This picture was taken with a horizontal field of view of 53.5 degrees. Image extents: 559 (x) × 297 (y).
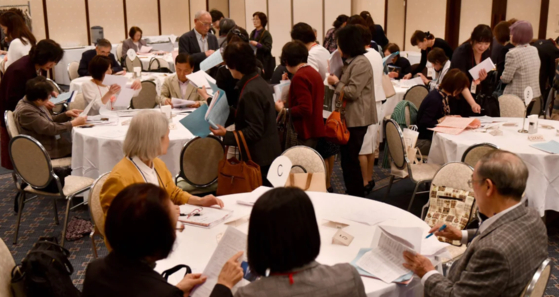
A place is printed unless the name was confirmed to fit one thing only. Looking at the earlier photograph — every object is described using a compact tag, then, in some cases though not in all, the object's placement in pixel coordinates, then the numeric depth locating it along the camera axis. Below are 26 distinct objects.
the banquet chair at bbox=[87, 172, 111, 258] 3.35
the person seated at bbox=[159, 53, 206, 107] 6.09
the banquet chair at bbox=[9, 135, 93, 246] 4.46
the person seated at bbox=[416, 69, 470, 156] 5.25
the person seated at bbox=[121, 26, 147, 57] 11.78
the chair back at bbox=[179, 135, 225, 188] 4.58
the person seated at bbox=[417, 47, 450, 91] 6.94
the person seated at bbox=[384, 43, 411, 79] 8.76
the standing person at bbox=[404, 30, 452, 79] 8.23
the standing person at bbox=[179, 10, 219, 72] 7.93
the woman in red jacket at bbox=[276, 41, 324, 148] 4.84
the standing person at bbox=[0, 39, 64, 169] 5.55
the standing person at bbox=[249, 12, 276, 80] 8.43
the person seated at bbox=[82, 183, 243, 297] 1.86
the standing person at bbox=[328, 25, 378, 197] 5.06
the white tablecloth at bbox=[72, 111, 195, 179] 4.91
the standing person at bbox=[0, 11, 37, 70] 6.51
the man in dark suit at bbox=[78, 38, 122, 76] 8.18
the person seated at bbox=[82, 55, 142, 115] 5.78
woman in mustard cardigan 2.90
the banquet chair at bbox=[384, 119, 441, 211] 4.86
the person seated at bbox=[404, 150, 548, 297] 2.12
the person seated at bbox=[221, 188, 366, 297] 1.78
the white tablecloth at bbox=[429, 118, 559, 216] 4.45
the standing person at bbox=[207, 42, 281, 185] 4.00
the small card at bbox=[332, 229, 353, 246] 2.76
